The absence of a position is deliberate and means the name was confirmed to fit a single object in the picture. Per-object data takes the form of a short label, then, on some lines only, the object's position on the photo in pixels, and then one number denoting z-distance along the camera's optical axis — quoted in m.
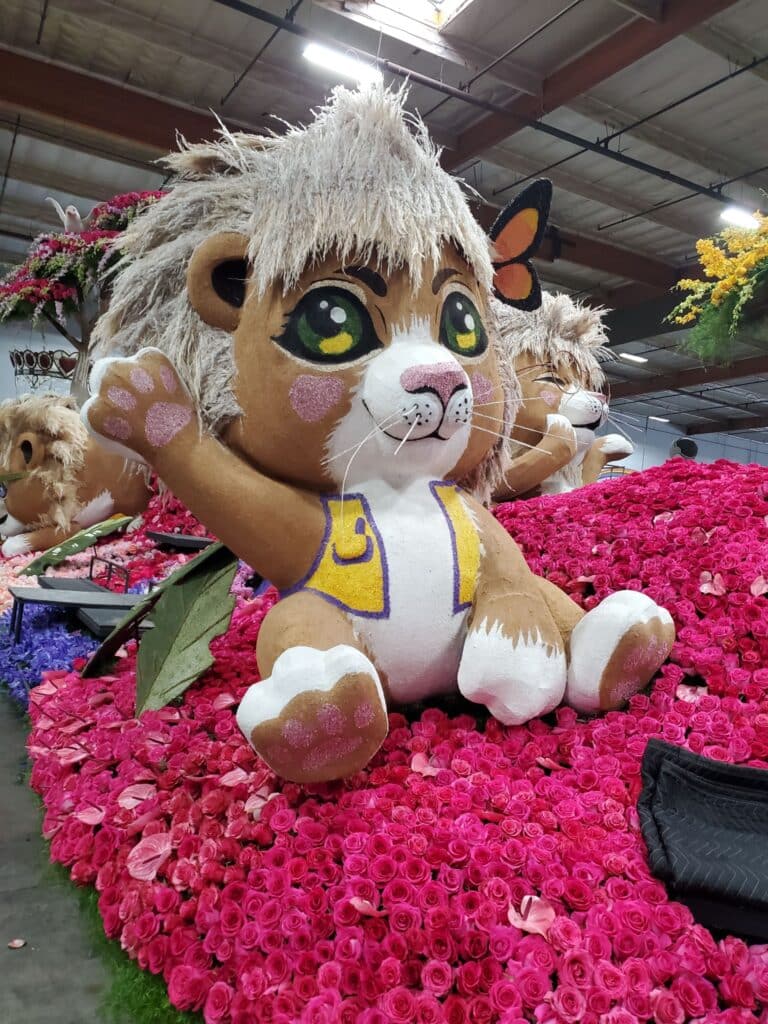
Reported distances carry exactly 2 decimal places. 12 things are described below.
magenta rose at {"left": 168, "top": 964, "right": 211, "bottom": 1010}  0.69
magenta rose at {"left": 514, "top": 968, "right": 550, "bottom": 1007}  0.61
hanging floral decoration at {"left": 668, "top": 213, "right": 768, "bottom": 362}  1.81
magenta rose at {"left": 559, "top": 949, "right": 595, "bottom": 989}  0.61
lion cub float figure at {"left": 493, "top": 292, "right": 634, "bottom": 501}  2.12
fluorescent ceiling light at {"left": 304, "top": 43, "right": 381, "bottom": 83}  3.40
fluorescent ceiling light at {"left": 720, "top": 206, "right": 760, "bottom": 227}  4.91
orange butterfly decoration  1.15
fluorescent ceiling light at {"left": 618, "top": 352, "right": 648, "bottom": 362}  8.48
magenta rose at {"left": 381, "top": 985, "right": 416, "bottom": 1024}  0.61
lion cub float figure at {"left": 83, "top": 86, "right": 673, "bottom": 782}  0.95
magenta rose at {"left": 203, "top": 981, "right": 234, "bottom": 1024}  0.67
